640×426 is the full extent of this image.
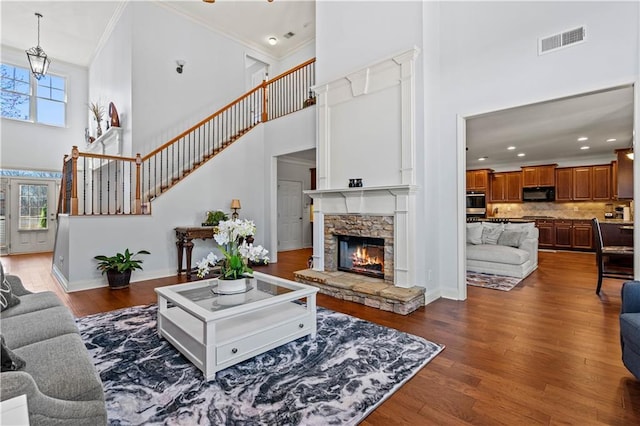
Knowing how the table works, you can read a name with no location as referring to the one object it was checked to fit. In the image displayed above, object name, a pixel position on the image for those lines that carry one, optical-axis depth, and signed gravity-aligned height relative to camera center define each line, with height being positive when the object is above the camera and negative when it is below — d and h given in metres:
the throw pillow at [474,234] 6.34 -0.43
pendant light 5.34 +2.65
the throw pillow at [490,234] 6.31 -0.44
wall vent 3.18 +1.84
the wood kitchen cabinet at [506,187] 10.10 +0.86
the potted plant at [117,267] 4.68 -0.82
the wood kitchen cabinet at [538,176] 9.45 +1.16
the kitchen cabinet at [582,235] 8.51 -0.63
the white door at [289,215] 8.88 -0.05
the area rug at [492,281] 4.78 -1.13
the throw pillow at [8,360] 1.22 -0.59
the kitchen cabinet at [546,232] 9.13 -0.58
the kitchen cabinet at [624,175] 7.32 +0.89
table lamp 6.25 +0.17
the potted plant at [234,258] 2.73 -0.40
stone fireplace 4.27 -0.46
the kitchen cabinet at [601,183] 8.60 +0.83
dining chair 4.32 -0.58
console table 5.37 -0.41
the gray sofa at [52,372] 1.09 -0.71
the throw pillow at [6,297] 2.22 -0.61
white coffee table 2.21 -0.91
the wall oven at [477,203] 10.53 +0.34
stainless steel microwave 9.38 +0.59
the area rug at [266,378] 1.81 -1.16
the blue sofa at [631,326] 2.00 -0.75
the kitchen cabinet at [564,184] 9.17 +0.86
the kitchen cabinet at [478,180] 10.55 +1.16
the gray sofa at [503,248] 5.43 -0.67
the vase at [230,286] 2.71 -0.64
